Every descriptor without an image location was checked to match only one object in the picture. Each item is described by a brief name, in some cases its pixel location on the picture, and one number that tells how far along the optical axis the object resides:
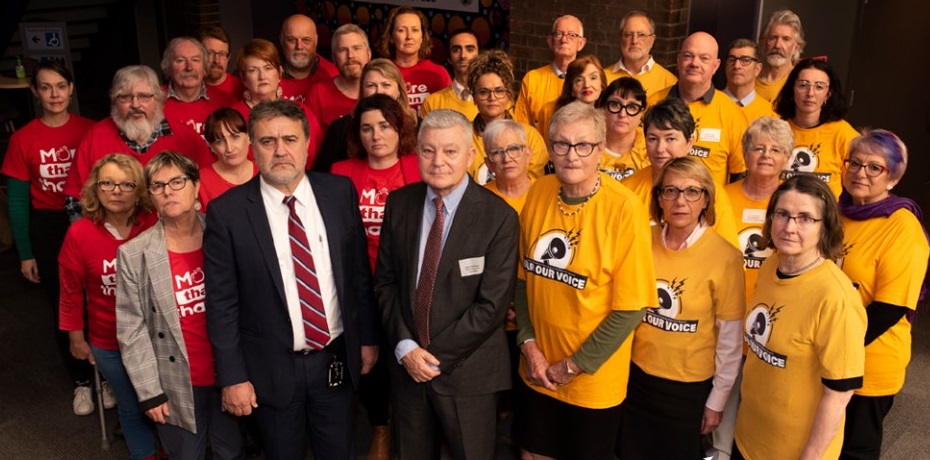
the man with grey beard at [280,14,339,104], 5.26
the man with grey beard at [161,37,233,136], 4.50
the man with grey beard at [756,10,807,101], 4.82
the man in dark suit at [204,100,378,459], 2.82
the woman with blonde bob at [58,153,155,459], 3.26
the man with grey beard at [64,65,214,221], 3.87
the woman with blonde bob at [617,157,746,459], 2.78
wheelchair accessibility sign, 7.55
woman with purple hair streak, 2.88
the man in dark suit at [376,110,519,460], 2.79
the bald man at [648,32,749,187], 4.13
